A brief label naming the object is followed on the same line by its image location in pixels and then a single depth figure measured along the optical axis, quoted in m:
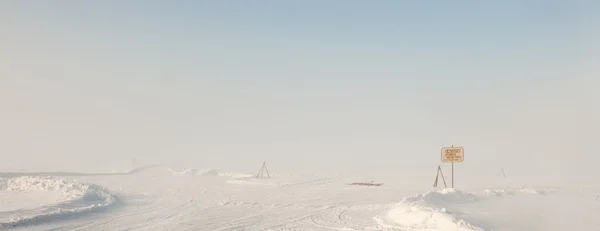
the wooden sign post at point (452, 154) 22.27
